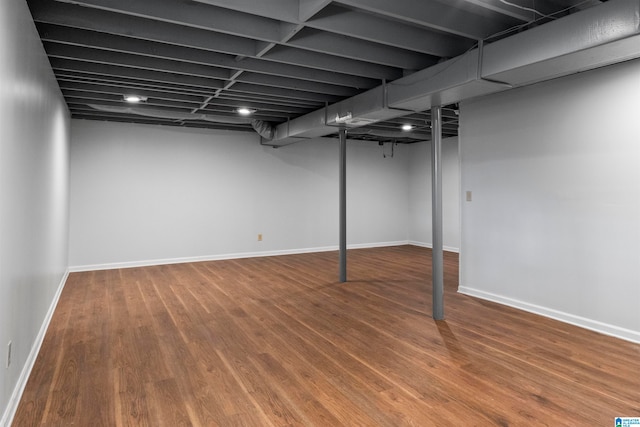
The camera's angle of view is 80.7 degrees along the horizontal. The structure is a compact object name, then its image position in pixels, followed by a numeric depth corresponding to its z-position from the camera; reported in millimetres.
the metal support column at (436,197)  3797
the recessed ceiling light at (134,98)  4675
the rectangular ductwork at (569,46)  2197
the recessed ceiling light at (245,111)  5465
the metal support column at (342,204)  5285
